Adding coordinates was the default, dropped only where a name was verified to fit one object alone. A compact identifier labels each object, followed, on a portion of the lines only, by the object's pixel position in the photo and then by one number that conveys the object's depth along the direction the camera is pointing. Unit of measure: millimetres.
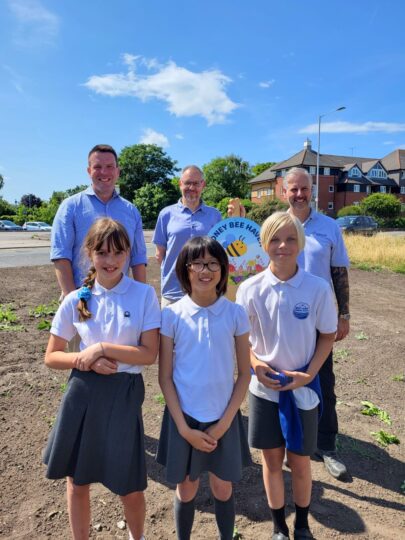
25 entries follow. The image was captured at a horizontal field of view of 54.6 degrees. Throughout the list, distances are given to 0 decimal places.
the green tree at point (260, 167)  88438
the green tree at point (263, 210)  23141
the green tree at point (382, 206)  43281
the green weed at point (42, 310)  7277
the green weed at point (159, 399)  4120
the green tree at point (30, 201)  79406
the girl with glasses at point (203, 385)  2010
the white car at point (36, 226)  51088
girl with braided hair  1958
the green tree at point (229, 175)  63656
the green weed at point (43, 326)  6457
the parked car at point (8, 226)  51553
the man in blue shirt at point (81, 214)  2955
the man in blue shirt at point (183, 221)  3717
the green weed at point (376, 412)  3960
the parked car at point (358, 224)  28305
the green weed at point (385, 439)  3555
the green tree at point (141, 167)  53969
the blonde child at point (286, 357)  2242
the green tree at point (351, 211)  43938
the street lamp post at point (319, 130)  28703
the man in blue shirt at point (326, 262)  3020
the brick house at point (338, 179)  58231
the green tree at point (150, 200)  46781
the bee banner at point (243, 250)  3666
